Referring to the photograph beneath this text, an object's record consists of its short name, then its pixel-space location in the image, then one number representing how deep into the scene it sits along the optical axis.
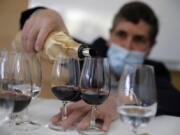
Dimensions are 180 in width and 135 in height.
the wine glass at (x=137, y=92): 0.51
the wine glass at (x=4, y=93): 0.45
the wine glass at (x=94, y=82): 0.58
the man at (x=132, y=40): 0.82
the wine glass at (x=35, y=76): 0.60
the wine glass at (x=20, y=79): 0.55
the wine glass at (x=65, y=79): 0.60
